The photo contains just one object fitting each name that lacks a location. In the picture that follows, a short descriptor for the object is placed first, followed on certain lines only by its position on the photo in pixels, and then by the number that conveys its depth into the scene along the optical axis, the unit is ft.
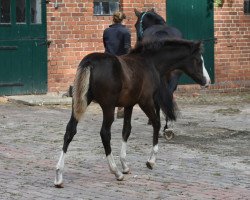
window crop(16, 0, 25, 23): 58.75
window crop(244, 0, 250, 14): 69.10
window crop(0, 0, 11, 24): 58.03
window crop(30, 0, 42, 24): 59.41
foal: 29.84
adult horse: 40.19
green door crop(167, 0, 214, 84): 64.75
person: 47.34
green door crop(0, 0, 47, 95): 58.08
